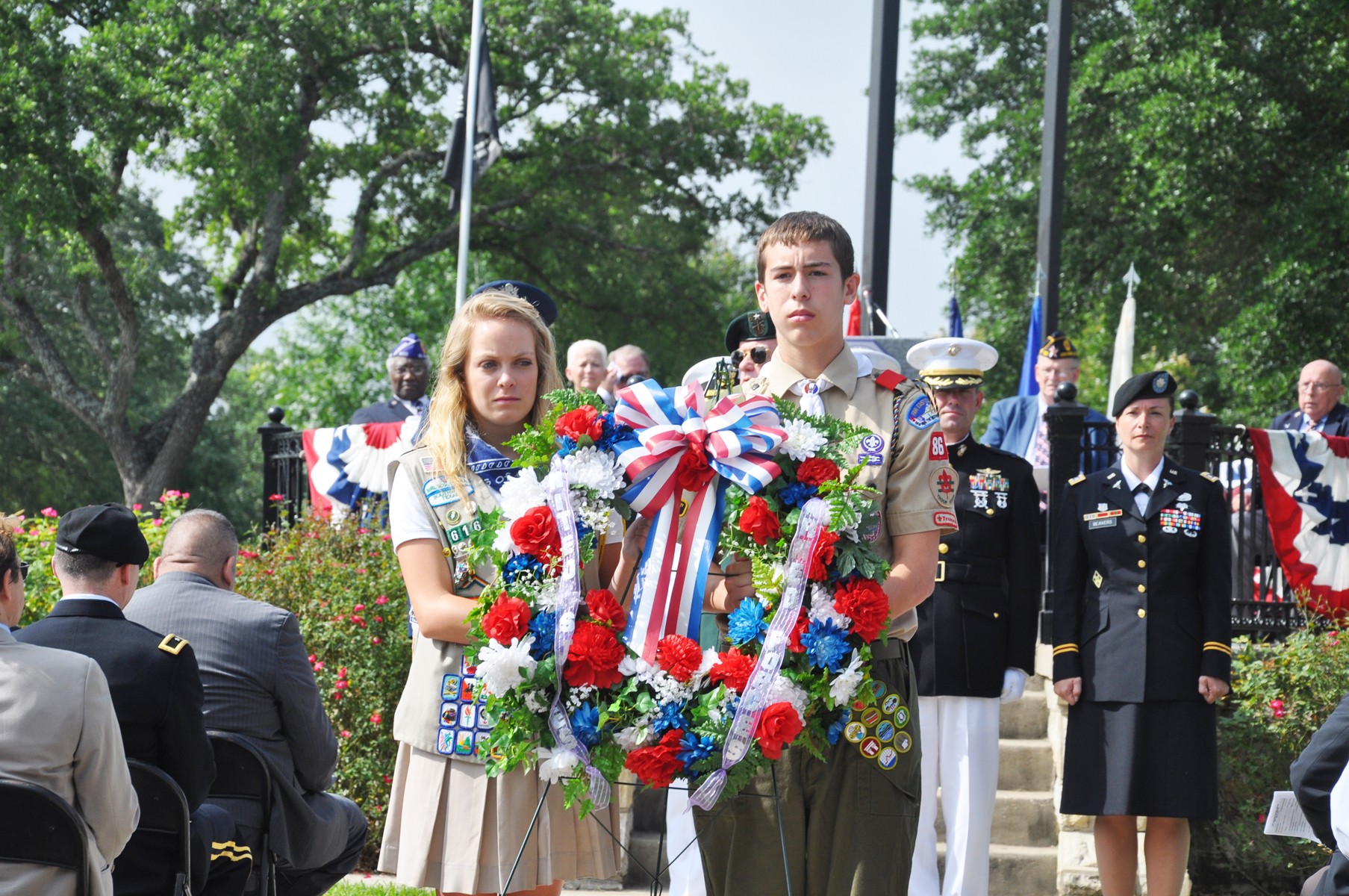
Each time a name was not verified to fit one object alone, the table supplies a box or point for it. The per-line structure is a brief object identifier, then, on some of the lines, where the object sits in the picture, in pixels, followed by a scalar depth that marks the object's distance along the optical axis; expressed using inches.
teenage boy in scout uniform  225.9
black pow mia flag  1137.4
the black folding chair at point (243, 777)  305.7
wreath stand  212.7
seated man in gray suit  315.0
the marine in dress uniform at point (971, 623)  456.1
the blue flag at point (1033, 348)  852.6
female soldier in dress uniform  438.6
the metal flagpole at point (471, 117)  1112.8
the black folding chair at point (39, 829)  226.4
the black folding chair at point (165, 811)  264.8
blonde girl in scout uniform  248.7
